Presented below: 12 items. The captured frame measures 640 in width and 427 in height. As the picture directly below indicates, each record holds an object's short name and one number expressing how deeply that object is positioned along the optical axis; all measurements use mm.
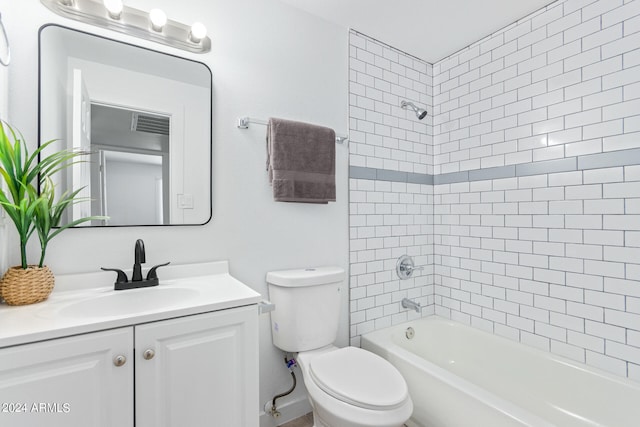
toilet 1190
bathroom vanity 814
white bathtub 1390
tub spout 2186
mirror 1262
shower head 2191
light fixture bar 1260
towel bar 1630
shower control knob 2276
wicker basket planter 1035
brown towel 1675
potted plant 1039
